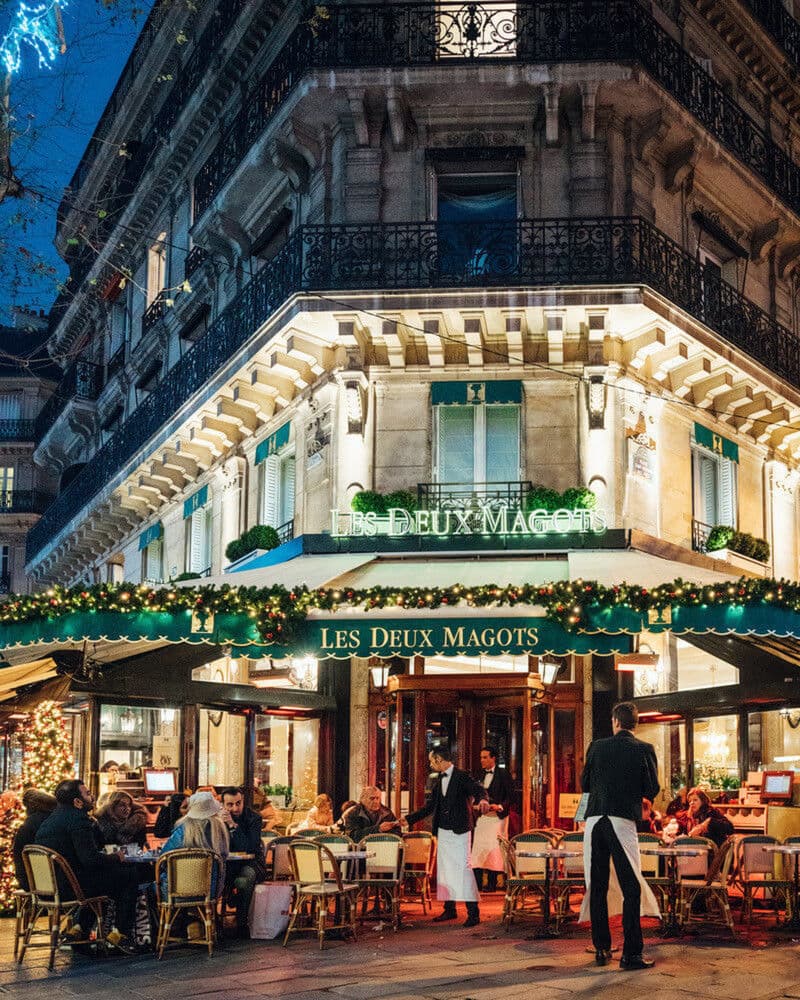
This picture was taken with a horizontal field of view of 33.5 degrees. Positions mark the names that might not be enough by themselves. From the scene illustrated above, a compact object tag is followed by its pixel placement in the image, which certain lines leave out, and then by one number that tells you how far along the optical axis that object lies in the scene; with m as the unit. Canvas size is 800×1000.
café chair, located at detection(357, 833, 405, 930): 10.88
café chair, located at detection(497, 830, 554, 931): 10.66
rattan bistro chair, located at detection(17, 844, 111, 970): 9.18
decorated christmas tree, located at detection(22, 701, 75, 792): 12.71
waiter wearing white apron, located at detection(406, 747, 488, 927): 10.91
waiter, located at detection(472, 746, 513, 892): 12.86
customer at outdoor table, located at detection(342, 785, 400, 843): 12.16
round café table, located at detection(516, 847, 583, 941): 10.14
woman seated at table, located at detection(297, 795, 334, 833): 13.15
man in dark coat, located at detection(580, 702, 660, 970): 8.22
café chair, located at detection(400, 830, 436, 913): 12.16
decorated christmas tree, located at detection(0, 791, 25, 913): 12.22
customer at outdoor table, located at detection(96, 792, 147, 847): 10.33
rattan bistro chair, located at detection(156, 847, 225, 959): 9.30
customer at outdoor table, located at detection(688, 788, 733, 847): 11.61
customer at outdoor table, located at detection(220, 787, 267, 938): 10.28
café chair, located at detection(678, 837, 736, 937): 10.24
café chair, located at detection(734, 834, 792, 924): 10.80
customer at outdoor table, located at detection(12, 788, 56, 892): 10.32
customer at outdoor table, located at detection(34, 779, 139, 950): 9.44
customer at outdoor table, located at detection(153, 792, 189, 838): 12.79
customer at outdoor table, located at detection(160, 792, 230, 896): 9.64
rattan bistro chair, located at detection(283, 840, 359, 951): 9.96
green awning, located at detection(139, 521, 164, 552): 21.05
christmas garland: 11.50
